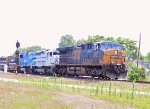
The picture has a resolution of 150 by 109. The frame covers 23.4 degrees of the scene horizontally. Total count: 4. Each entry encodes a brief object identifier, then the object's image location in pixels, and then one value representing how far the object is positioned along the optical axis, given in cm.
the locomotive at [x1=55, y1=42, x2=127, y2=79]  3725
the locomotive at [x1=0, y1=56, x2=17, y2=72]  6582
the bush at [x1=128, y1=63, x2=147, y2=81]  4356
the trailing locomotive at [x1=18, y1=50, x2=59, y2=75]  4897
